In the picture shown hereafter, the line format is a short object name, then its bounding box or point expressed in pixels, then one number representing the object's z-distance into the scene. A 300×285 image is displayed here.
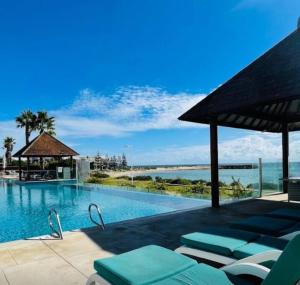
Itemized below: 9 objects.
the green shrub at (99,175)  32.29
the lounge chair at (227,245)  3.43
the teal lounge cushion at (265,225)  4.46
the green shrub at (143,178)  31.64
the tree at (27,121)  34.09
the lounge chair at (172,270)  2.21
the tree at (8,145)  55.23
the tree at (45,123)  34.72
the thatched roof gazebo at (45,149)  25.58
